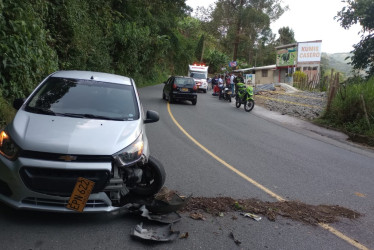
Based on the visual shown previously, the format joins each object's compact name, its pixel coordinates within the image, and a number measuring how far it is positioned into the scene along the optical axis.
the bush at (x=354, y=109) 13.64
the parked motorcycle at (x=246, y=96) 19.61
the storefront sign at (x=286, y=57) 39.66
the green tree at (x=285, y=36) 80.94
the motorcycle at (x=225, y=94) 25.22
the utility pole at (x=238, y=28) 43.81
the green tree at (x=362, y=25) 22.08
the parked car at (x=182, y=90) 20.81
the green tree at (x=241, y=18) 42.69
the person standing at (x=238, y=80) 21.35
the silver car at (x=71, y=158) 3.74
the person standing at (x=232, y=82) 27.28
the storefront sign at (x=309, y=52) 37.69
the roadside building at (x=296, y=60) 37.75
